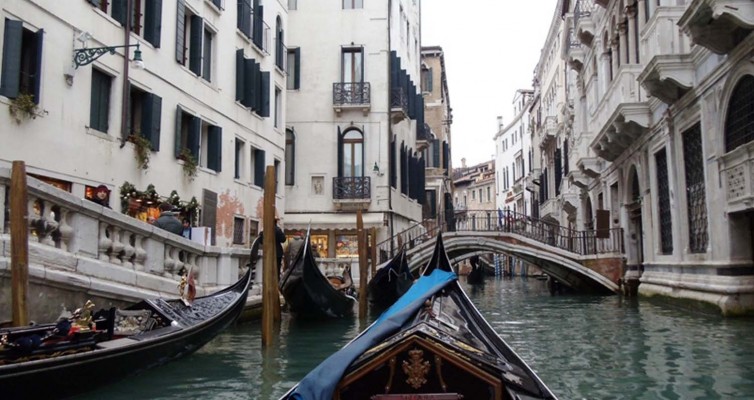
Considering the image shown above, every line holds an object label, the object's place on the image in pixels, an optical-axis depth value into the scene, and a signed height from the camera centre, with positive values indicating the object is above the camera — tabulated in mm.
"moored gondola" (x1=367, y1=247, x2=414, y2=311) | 10945 -318
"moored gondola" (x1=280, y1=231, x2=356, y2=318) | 8453 -329
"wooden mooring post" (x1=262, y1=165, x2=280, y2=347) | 6207 +95
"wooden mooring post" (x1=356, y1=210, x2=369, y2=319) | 9586 -83
